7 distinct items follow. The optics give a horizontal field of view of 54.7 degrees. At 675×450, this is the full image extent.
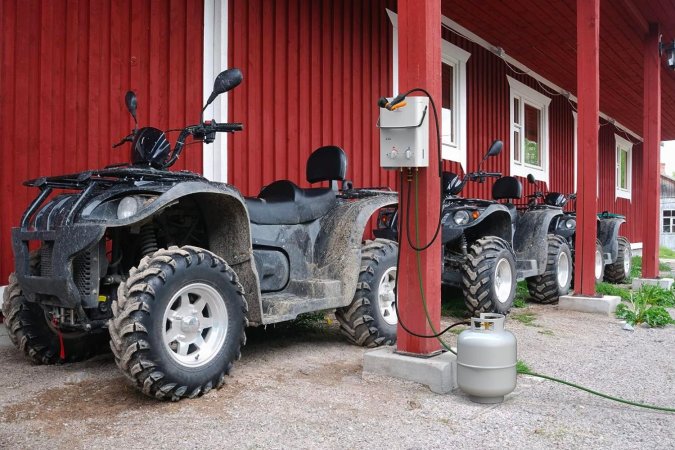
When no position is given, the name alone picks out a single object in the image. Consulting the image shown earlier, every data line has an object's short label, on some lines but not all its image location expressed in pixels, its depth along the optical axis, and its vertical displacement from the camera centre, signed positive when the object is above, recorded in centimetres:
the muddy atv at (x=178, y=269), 331 -26
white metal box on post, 379 +54
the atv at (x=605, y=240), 955 -21
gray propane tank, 338 -71
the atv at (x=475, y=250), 602 -23
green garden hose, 359 -57
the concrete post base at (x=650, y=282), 970 -83
